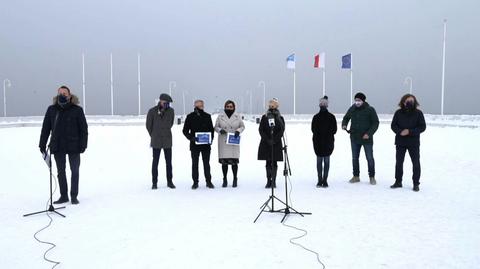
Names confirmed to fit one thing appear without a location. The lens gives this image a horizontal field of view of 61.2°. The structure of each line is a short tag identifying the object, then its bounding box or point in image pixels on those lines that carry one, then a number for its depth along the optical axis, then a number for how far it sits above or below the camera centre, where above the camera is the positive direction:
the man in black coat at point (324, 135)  8.31 -0.57
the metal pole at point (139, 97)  59.50 +1.44
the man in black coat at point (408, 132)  8.00 -0.49
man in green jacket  8.63 -0.41
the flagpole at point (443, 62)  39.56 +4.48
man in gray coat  8.20 -0.49
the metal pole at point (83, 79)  55.80 +3.83
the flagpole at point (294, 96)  53.06 +1.40
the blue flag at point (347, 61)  41.78 +4.73
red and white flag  42.53 +4.90
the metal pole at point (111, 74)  57.52 +4.64
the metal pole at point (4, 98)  55.17 +1.22
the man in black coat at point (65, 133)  6.69 -0.44
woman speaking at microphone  7.64 -0.67
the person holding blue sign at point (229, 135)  8.17 -0.56
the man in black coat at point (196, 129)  8.20 -0.45
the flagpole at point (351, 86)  41.75 +2.51
